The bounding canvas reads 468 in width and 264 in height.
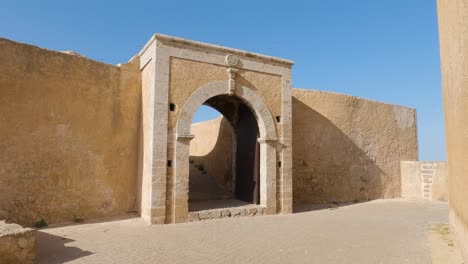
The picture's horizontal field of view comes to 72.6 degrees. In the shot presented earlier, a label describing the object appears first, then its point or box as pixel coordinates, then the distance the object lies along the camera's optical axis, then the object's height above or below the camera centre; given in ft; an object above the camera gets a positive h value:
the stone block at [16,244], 12.62 -3.36
